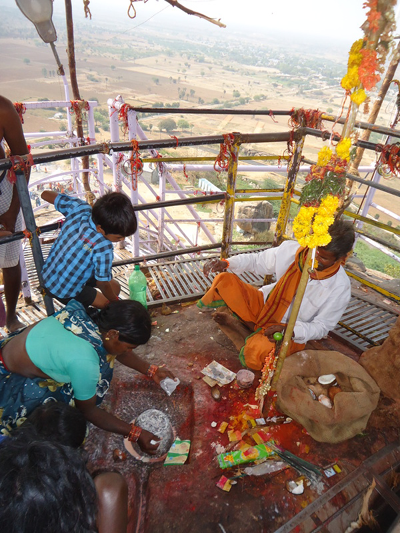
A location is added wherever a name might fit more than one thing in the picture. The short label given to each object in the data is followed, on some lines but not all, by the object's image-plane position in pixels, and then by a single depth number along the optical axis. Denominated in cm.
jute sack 193
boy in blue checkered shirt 212
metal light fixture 517
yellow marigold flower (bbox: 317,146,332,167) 156
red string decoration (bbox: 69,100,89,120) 477
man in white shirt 230
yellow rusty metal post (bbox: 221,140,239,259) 268
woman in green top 174
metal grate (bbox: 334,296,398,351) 286
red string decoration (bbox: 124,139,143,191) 231
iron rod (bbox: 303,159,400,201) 261
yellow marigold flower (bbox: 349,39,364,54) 137
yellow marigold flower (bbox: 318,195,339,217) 146
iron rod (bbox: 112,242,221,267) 282
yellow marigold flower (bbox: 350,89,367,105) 140
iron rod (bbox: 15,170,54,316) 192
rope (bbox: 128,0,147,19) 592
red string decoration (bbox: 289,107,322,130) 409
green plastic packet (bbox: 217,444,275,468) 179
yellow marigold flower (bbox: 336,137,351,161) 149
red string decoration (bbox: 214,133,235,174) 261
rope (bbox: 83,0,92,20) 587
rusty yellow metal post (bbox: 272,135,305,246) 294
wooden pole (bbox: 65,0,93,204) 658
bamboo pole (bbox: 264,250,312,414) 167
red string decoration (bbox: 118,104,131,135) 413
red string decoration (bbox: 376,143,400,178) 264
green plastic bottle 298
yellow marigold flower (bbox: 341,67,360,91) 138
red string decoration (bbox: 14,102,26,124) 410
